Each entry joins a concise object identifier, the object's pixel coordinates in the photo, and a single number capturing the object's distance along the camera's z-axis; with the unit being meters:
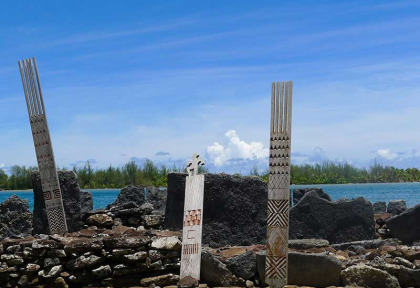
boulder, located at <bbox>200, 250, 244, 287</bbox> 13.77
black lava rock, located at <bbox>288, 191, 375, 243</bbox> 17.36
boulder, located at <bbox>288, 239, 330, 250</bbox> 14.91
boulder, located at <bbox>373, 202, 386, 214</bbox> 25.23
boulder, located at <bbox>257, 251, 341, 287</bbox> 13.43
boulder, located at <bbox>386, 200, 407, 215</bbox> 23.44
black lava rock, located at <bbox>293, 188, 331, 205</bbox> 23.16
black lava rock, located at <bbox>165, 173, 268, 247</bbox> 15.82
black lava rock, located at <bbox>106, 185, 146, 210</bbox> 21.31
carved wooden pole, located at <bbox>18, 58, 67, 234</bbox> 15.08
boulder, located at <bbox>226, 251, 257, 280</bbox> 13.77
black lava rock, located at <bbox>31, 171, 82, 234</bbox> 16.44
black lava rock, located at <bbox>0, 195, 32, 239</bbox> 19.36
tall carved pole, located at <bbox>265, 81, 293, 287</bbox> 12.34
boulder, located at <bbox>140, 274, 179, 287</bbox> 14.06
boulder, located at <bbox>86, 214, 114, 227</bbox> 17.09
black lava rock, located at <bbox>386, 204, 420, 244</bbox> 17.94
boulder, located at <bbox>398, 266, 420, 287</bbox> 13.55
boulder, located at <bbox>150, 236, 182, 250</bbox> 14.27
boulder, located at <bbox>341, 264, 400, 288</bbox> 13.45
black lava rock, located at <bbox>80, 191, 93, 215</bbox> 19.11
